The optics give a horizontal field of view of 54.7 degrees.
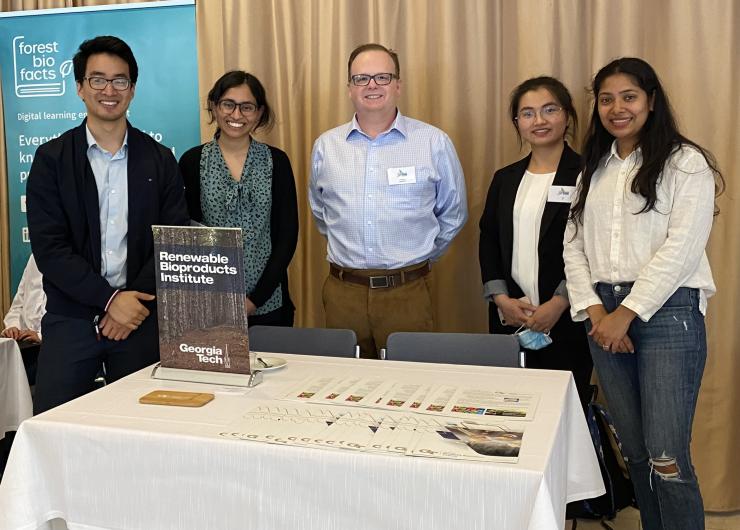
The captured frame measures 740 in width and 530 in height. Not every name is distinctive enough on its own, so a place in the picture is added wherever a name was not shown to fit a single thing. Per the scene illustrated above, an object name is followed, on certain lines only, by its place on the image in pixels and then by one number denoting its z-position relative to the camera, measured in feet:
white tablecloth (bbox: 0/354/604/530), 4.50
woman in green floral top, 9.47
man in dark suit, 7.90
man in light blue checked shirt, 9.22
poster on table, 6.20
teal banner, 12.07
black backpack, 9.36
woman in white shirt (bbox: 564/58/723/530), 6.91
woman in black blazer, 8.84
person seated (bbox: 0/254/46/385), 11.35
